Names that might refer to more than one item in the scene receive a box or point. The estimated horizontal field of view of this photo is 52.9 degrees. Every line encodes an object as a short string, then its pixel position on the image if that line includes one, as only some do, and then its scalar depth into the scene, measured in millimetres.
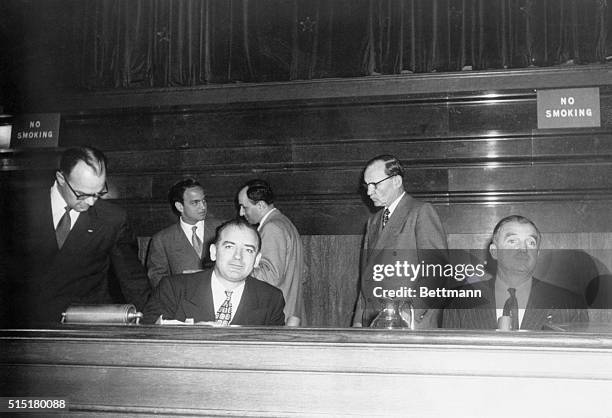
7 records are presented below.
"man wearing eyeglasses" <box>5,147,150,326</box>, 2613
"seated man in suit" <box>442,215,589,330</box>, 2607
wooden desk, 1458
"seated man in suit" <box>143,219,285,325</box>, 2441
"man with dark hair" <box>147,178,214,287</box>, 4180
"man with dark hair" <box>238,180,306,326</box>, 3574
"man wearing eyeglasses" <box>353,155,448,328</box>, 3086
